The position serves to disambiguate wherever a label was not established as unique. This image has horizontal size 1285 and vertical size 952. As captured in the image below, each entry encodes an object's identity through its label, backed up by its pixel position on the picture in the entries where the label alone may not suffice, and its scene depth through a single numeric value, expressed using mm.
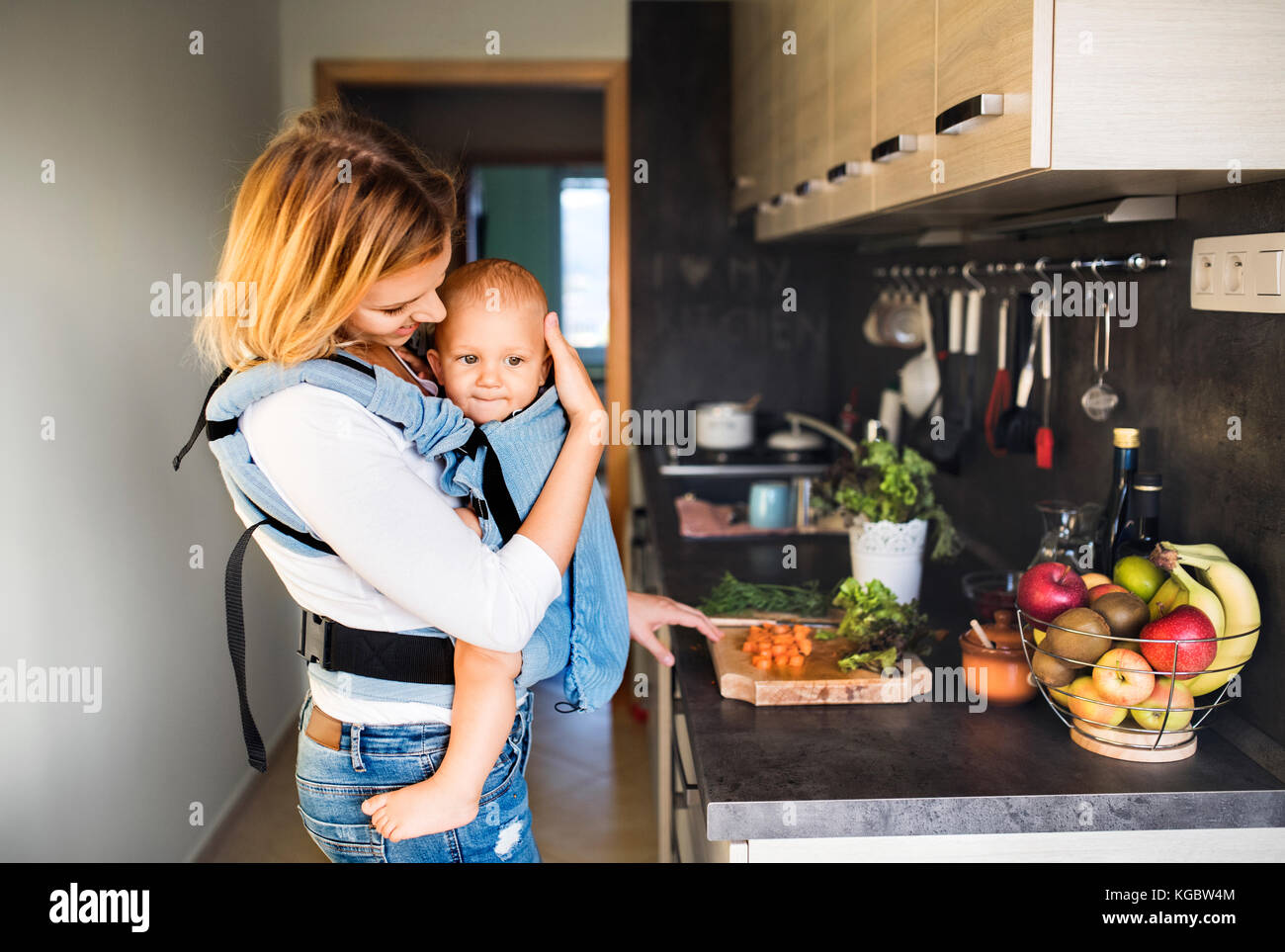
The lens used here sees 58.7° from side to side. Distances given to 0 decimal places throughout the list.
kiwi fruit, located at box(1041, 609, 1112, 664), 1302
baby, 1200
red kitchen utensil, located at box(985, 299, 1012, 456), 2021
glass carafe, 1597
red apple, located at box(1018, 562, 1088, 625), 1367
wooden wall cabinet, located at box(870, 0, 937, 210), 1465
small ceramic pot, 1467
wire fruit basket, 1271
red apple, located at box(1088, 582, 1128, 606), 1377
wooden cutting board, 1509
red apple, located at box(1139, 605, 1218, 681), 1244
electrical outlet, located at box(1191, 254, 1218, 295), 1395
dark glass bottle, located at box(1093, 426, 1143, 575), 1485
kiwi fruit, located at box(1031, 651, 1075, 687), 1339
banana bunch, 1281
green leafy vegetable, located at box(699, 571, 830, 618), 1889
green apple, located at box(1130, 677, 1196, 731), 1276
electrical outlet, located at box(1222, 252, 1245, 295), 1305
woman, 1039
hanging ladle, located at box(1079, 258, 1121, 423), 1657
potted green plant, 1891
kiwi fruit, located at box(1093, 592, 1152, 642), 1314
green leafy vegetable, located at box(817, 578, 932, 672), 1591
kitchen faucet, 2922
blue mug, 2691
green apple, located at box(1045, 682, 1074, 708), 1338
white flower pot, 1896
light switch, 1218
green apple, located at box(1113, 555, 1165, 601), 1382
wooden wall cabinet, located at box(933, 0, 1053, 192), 1097
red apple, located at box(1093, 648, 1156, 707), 1265
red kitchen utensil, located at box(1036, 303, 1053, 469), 1865
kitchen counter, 1232
